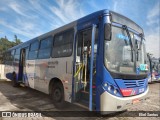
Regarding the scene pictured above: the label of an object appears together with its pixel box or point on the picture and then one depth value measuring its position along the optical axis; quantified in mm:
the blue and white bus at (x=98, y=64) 4633
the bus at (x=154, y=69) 18219
